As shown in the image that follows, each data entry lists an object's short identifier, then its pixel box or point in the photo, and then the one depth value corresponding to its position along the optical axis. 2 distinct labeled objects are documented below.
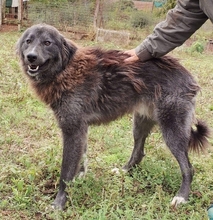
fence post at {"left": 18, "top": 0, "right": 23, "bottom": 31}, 14.04
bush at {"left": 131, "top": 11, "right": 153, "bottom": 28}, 14.60
